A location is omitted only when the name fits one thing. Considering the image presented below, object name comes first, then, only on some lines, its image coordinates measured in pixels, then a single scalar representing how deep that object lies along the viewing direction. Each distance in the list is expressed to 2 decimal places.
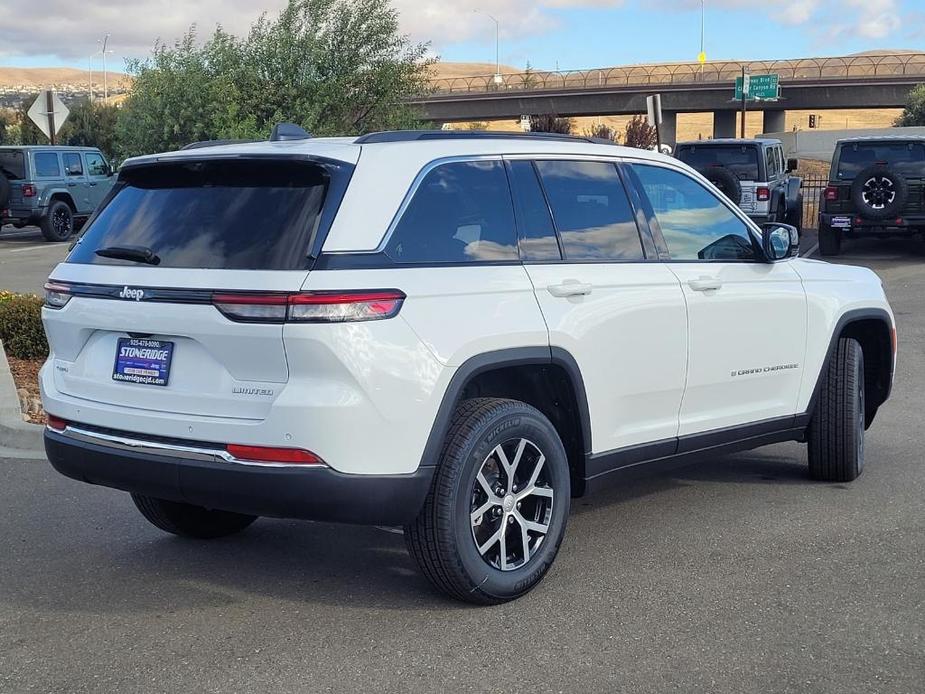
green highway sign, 66.88
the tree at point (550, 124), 41.13
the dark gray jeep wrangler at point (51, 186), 25.61
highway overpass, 72.38
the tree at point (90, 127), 57.00
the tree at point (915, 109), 72.38
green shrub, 10.23
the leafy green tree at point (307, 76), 22.06
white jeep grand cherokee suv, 4.23
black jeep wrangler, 19.19
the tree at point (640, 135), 43.06
